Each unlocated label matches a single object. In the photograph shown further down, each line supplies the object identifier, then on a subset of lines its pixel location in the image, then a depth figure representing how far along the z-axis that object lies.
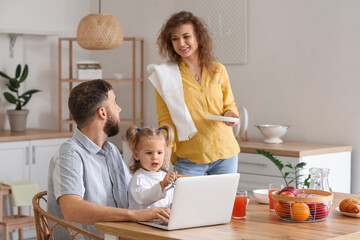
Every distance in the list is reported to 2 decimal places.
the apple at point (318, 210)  3.48
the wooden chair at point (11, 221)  6.01
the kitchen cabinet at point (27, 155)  6.42
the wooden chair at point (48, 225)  3.47
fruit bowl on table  3.46
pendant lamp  6.71
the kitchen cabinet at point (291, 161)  5.52
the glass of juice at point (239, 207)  3.55
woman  4.81
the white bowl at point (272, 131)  5.91
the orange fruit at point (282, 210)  3.50
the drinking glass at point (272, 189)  3.72
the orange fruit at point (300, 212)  3.46
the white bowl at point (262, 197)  3.87
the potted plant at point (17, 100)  7.00
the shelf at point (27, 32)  6.92
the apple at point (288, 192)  3.57
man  3.56
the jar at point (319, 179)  3.73
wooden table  3.24
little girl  3.60
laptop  3.30
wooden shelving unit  7.33
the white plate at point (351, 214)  3.58
